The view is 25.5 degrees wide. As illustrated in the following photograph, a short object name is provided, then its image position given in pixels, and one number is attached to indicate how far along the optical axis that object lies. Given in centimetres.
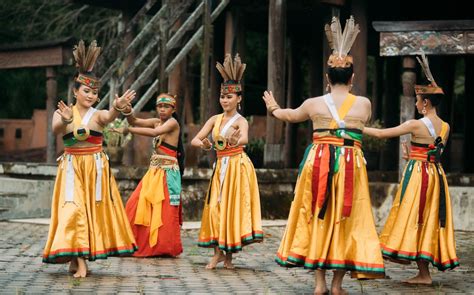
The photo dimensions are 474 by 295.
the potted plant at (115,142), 1717
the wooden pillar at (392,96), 2211
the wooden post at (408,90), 1479
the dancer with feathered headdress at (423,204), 944
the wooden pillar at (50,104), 1920
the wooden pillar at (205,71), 1591
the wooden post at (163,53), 1605
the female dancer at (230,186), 1027
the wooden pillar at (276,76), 1592
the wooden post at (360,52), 1677
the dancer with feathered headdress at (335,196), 798
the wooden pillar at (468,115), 2039
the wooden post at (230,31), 1836
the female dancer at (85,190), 923
